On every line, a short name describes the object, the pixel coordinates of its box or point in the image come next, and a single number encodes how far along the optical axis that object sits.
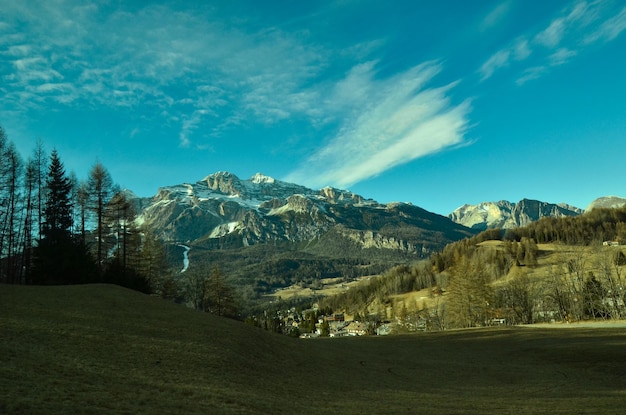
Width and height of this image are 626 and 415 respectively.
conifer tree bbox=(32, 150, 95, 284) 47.69
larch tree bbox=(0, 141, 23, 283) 52.62
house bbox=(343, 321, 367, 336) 155.95
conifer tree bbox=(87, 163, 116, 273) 59.62
